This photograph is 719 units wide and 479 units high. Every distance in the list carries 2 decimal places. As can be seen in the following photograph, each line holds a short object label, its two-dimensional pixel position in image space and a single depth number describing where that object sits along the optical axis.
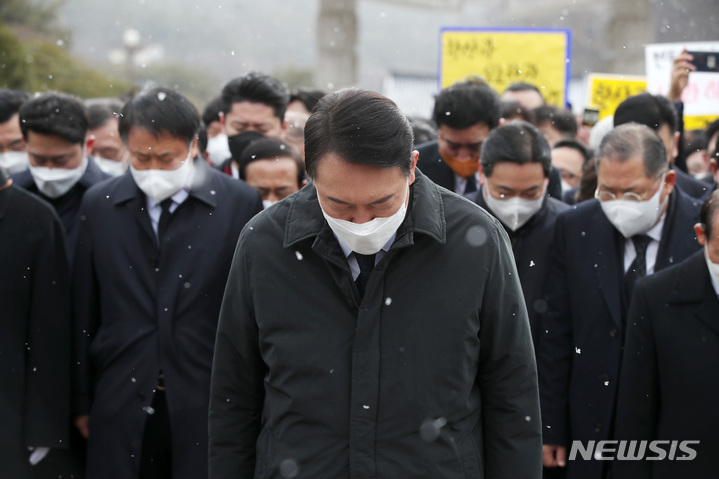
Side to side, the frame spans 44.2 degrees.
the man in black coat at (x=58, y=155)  5.12
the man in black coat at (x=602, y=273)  4.23
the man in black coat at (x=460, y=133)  5.04
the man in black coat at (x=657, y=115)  5.20
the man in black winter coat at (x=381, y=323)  2.71
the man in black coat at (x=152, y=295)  4.12
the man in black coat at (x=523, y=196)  4.53
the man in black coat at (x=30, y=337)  4.36
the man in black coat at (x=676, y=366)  3.67
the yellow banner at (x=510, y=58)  9.16
